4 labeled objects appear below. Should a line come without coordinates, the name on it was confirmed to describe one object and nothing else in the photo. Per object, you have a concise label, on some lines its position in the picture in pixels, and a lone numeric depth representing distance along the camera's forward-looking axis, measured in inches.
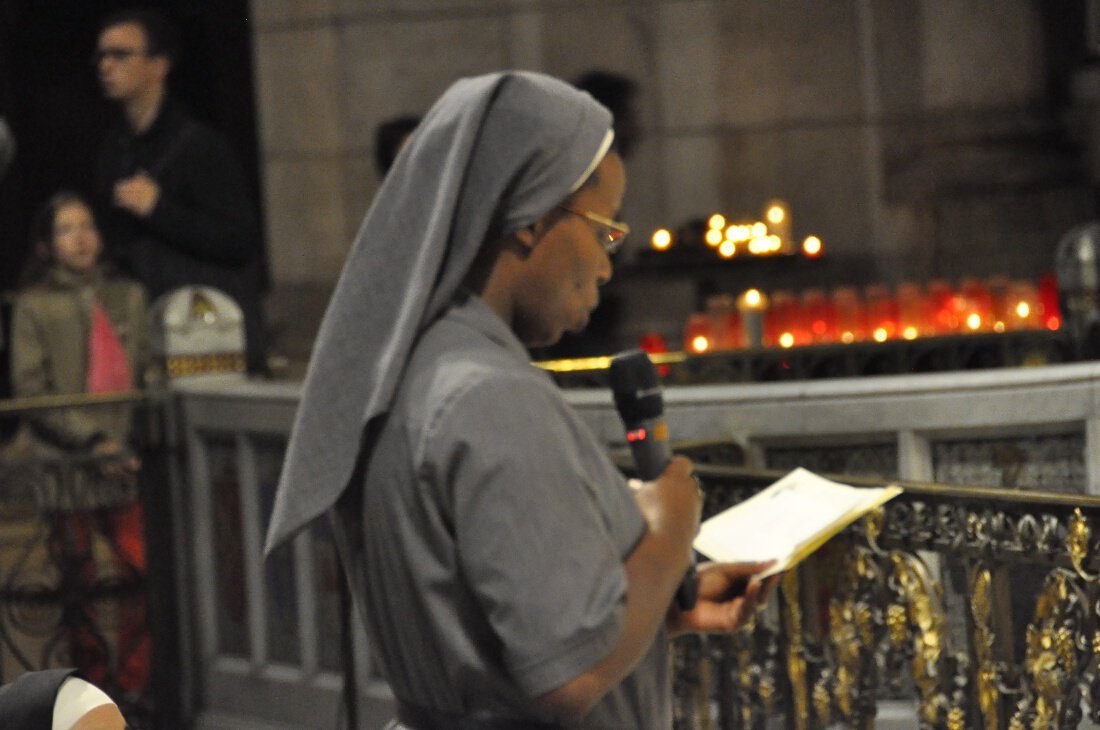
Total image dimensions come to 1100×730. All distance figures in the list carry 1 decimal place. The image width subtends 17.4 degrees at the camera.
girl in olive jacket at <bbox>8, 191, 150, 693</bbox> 512.9
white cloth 228.2
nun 161.6
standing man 621.4
